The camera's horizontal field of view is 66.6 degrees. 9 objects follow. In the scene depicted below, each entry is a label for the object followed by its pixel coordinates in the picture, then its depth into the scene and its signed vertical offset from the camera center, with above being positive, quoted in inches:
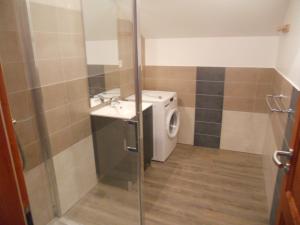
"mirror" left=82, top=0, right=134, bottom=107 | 84.0 +1.6
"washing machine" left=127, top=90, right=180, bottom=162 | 111.0 -34.0
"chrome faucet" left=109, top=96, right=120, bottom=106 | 94.9 -19.1
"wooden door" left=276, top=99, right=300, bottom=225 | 36.3 -23.4
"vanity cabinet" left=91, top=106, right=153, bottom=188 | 83.4 -37.3
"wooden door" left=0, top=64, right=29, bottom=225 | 25.0 -13.5
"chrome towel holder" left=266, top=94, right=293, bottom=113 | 73.6 -18.6
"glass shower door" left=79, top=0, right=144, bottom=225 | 81.1 -21.0
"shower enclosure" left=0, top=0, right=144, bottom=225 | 61.1 -12.8
